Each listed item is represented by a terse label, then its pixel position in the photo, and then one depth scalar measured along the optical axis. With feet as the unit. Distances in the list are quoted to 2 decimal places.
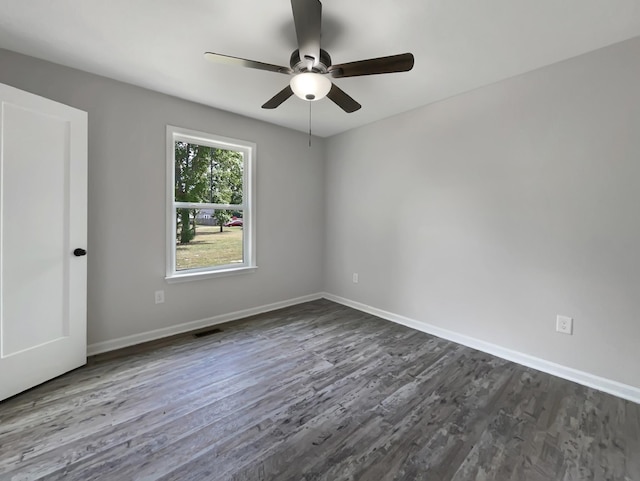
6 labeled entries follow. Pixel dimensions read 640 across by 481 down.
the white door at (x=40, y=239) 6.05
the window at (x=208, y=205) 9.66
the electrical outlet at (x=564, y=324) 7.06
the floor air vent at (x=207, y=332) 9.55
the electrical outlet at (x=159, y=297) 9.27
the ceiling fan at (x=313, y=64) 4.71
